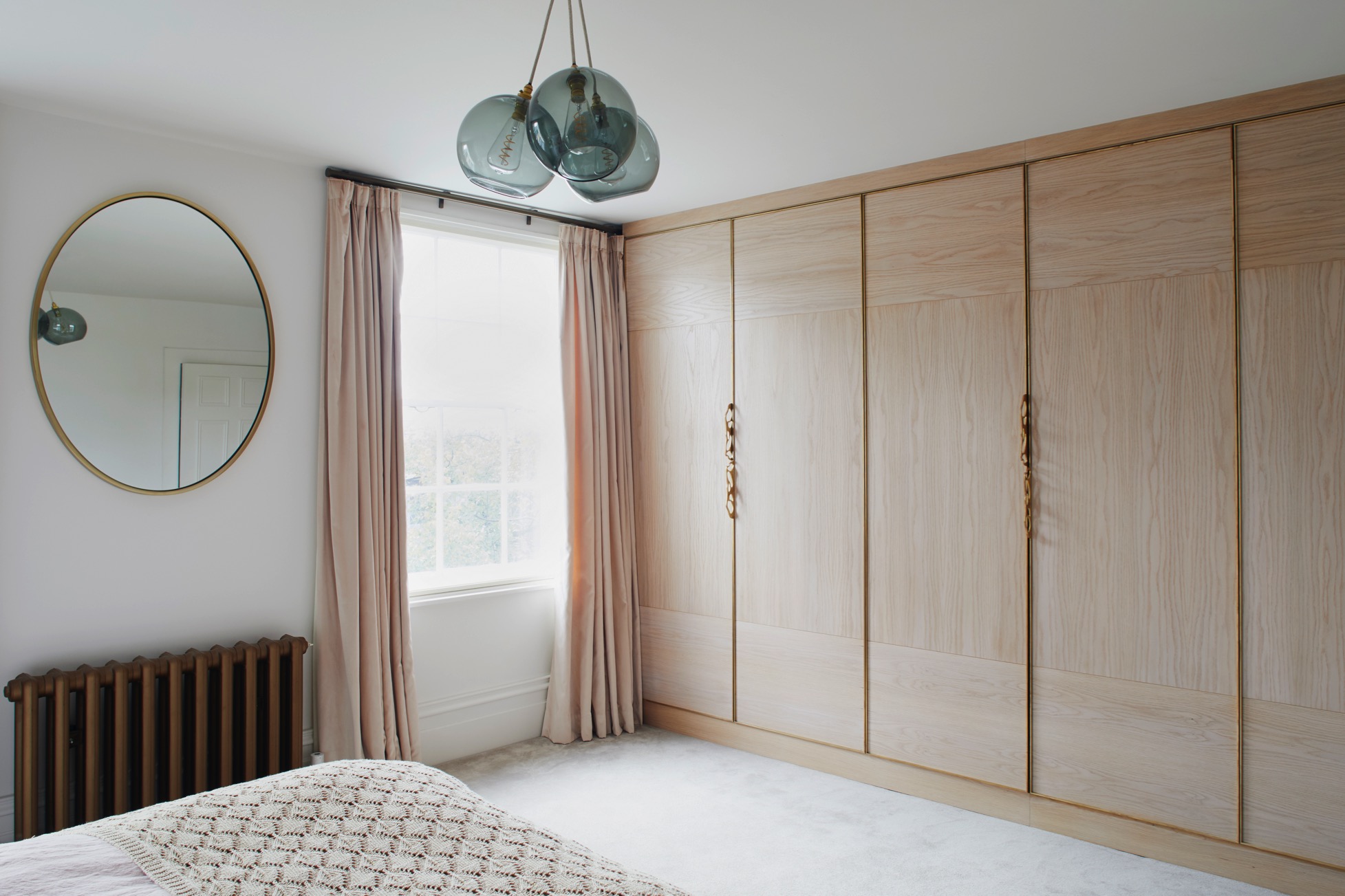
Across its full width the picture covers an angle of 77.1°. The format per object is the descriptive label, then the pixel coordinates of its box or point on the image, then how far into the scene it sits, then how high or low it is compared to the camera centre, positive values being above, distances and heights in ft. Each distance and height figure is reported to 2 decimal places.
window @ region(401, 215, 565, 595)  12.98 +0.70
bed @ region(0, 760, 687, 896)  4.98 -2.54
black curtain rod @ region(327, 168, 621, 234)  11.64 +3.82
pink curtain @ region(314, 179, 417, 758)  11.30 -0.68
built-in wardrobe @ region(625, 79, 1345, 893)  8.92 -0.51
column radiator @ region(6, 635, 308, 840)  8.84 -3.15
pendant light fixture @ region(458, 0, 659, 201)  5.41 +2.10
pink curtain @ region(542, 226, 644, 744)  13.85 -1.27
